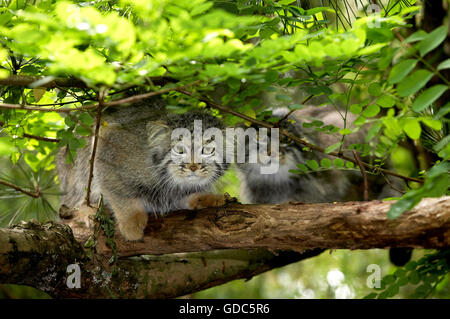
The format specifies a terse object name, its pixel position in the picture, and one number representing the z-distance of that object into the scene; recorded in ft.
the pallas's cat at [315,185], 7.04
